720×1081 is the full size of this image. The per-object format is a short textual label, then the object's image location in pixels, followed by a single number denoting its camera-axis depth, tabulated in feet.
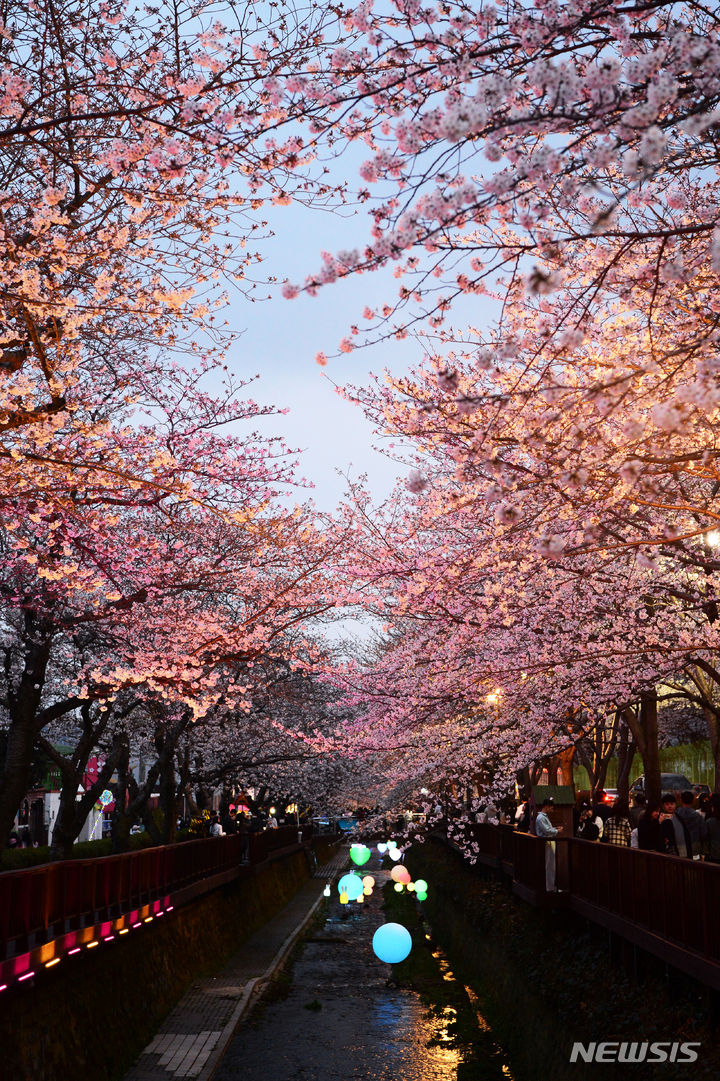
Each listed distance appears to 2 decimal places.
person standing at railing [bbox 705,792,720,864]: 41.29
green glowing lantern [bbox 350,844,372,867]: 104.17
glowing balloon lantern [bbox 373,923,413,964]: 67.97
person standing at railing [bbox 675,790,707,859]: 43.19
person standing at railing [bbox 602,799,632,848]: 51.80
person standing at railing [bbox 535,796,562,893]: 54.90
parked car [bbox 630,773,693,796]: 119.34
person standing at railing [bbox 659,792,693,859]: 43.03
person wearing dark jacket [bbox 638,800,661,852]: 44.78
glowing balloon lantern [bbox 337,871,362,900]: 94.84
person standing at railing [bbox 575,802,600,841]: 59.47
